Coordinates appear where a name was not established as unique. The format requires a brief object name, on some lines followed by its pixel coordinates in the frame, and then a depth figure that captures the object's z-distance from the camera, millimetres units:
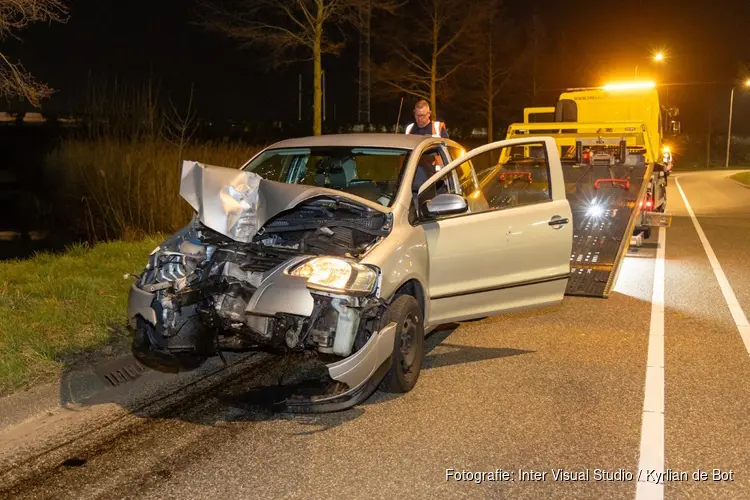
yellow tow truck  9031
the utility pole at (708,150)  61069
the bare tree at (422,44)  29953
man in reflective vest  9781
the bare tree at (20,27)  7887
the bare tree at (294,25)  16703
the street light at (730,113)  58000
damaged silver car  4895
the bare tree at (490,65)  36594
